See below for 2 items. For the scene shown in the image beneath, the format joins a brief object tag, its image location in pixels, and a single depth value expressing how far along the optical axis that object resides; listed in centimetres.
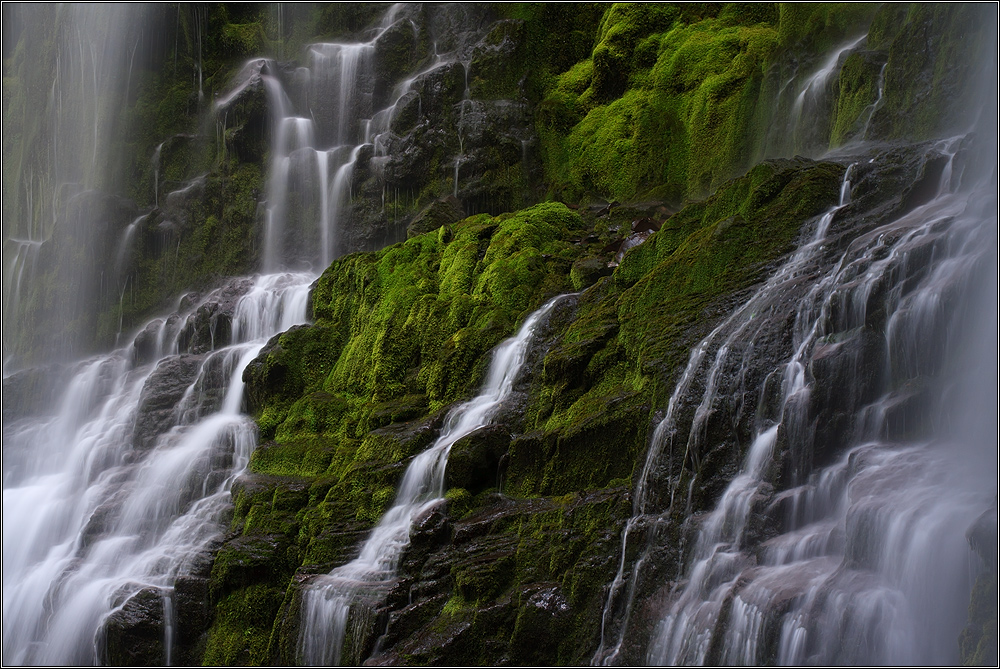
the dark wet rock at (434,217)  2077
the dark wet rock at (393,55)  2734
